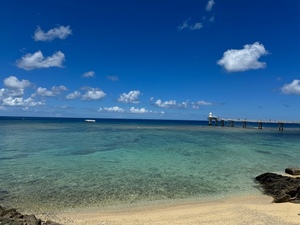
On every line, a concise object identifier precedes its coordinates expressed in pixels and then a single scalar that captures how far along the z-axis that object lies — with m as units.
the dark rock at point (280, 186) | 12.60
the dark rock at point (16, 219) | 8.07
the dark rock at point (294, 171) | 18.48
